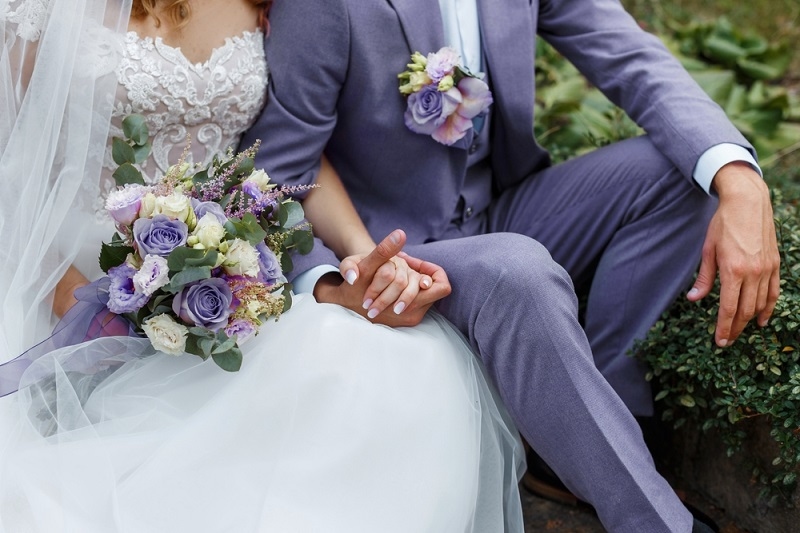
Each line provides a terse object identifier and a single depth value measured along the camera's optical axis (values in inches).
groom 89.6
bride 84.7
